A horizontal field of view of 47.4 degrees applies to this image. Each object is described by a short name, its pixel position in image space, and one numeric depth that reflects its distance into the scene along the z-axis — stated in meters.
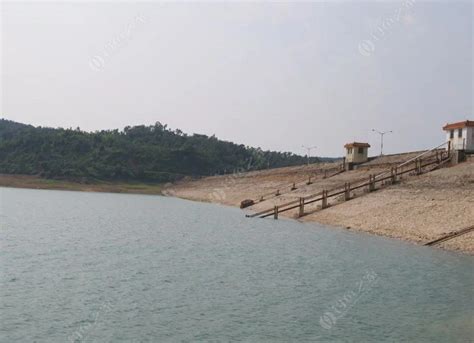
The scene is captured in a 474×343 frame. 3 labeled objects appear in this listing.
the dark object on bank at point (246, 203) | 77.94
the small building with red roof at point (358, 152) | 81.81
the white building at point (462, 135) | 58.50
